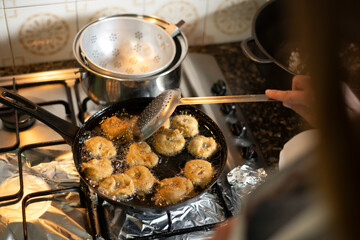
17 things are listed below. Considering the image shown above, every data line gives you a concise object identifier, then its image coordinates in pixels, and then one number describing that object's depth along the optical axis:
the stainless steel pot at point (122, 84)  1.14
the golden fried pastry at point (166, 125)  1.16
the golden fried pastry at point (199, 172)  1.04
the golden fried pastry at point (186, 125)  1.16
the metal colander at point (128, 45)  1.30
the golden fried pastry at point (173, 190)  0.98
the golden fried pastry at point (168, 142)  1.11
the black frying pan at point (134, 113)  0.98
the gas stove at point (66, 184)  1.00
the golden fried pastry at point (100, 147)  1.08
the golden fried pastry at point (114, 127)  1.13
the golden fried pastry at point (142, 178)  1.01
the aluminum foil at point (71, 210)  0.99
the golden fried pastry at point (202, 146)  1.10
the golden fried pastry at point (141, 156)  1.07
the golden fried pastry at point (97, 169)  1.02
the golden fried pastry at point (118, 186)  0.98
